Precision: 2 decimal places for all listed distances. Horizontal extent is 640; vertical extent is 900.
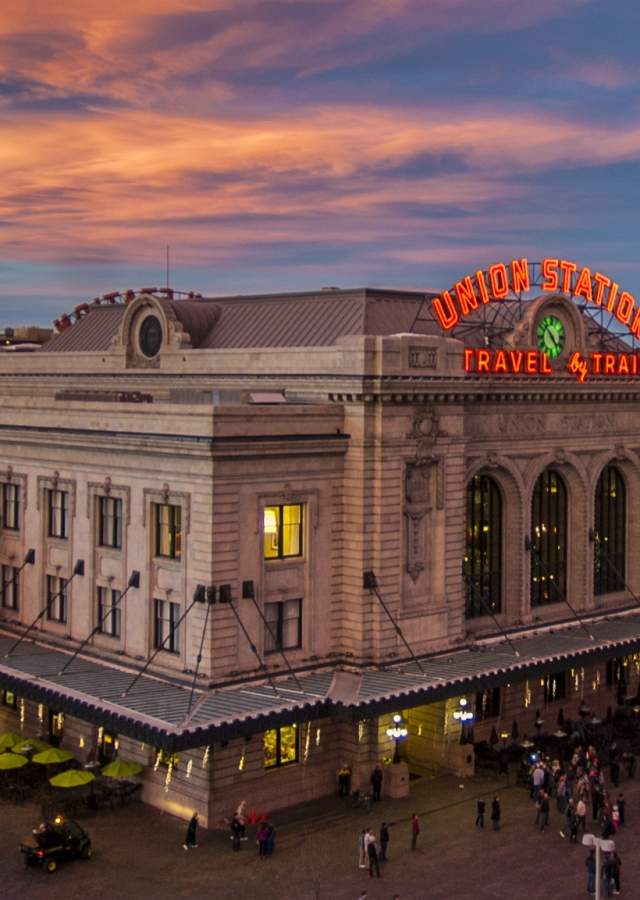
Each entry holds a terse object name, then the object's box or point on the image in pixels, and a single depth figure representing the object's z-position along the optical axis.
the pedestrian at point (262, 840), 48.34
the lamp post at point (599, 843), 37.88
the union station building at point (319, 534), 53.75
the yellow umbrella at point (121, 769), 52.62
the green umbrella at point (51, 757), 53.91
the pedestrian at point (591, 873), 45.22
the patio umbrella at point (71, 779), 51.19
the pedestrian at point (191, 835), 48.94
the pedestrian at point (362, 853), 47.19
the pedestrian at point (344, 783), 56.28
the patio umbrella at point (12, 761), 53.78
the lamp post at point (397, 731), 55.84
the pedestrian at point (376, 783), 55.12
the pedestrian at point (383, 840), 47.81
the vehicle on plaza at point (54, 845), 46.53
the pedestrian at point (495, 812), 51.44
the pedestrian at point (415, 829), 49.28
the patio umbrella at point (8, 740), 56.81
